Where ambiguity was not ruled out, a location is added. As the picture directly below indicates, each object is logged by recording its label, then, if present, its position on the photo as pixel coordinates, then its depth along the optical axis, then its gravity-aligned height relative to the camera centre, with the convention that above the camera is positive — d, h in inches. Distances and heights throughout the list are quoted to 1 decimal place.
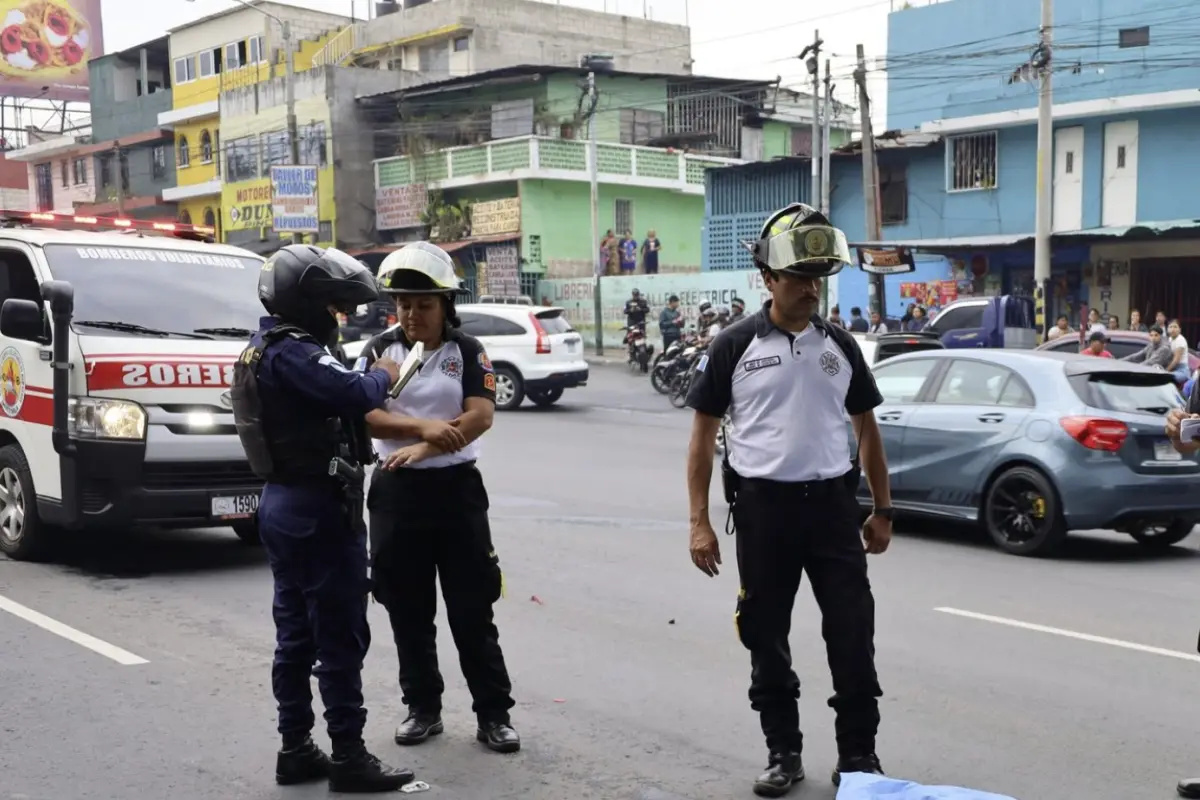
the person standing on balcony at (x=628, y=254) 1507.1 -1.2
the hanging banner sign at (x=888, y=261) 1099.3 -11.4
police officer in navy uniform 173.5 -29.1
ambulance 311.1 -29.4
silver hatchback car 362.6 -57.3
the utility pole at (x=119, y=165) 2140.0 +158.8
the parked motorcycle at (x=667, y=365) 936.9 -78.5
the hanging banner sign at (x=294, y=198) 1391.5 +64.5
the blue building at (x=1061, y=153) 1083.3 +79.0
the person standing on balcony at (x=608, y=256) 1488.7 -2.8
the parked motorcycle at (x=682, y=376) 891.4 -82.3
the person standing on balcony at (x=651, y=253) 1481.4 -1.3
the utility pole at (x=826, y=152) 1191.6 +86.7
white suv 826.8 -56.6
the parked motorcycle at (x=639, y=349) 1141.7 -81.0
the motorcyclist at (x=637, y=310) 1183.6 -49.9
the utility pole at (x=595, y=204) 1364.4 +50.3
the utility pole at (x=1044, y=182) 885.8 +40.4
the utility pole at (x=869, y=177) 1103.6 +57.0
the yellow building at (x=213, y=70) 1929.1 +279.4
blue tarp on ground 162.4 -65.8
